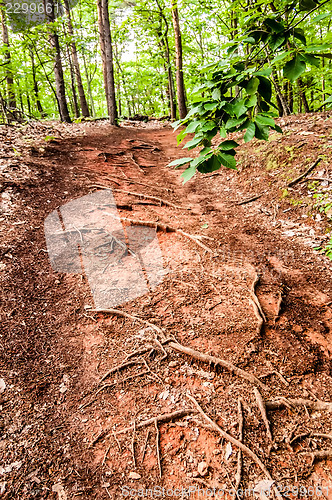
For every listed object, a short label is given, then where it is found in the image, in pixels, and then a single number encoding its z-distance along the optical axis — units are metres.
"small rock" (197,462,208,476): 1.94
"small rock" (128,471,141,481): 1.94
